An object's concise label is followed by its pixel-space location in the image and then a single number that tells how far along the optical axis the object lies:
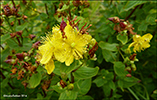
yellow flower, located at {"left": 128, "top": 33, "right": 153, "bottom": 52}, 0.35
